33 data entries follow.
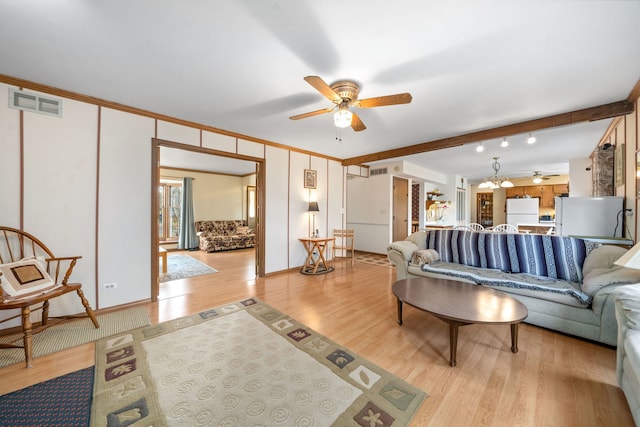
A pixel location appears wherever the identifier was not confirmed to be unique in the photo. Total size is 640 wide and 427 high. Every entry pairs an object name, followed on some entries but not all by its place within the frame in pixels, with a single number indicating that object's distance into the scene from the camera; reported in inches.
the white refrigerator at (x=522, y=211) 305.9
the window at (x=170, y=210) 289.0
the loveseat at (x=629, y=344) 50.2
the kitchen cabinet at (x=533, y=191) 328.3
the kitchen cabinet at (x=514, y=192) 343.0
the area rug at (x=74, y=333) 80.0
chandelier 248.9
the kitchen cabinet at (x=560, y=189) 310.2
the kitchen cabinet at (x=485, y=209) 382.3
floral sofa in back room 275.4
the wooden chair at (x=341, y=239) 213.9
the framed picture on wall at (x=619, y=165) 121.0
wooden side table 187.3
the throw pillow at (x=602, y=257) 94.8
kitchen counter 296.8
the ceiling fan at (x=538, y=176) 279.4
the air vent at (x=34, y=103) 93.2
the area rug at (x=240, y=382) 55.6
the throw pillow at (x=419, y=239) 155.8
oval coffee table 72.3
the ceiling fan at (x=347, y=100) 83.1
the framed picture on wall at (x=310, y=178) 199.8
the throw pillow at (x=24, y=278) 78.4
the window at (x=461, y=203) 334.3
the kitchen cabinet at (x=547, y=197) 318.7
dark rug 54.4
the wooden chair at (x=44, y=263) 78.5
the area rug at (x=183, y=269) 173.0
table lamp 194.2
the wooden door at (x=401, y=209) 269.9
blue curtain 284.0
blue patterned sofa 85.1
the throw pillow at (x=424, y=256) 135.6
